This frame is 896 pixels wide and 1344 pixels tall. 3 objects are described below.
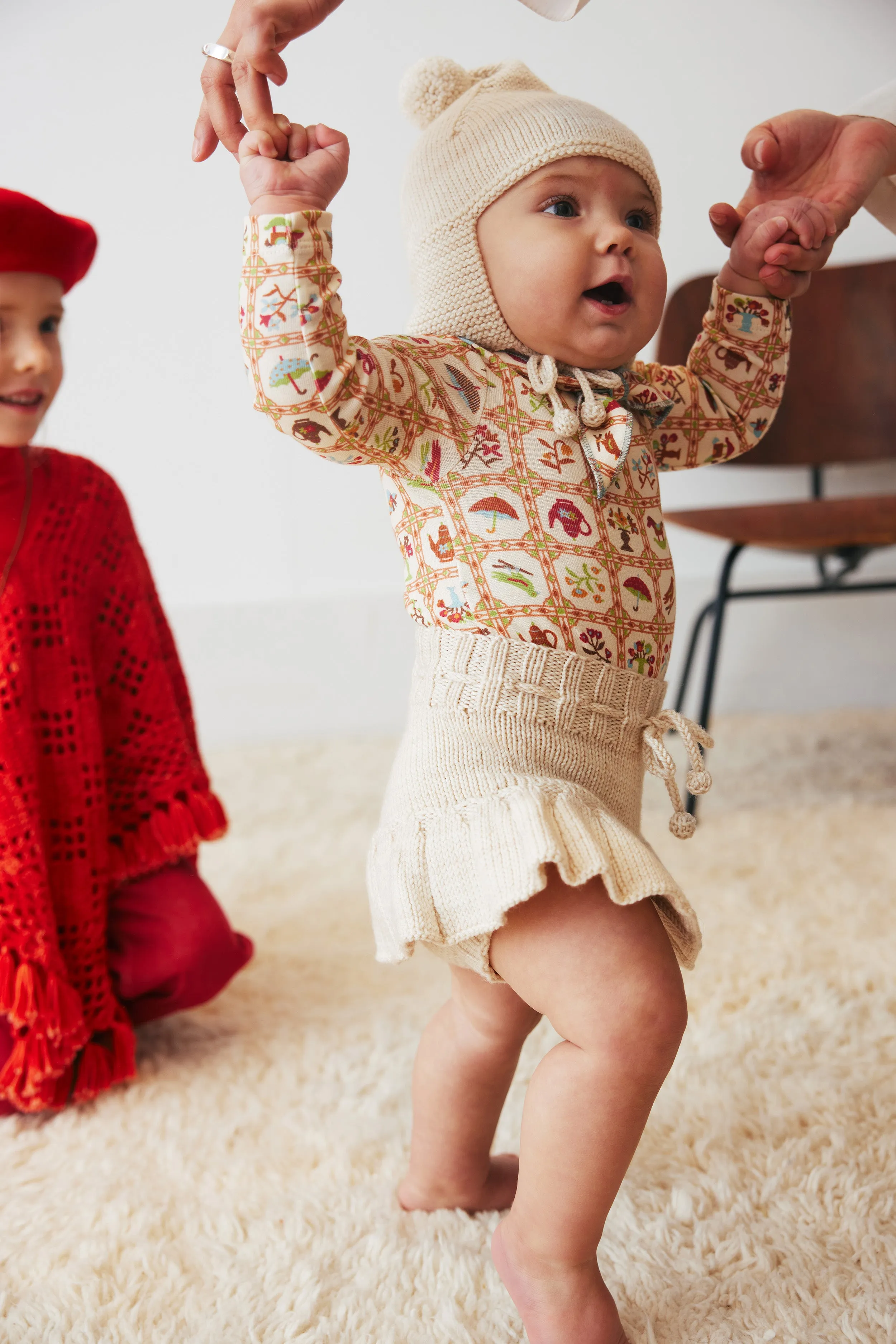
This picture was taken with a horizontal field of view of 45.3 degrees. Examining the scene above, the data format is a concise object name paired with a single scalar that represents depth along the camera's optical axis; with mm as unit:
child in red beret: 818
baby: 530
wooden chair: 1615
